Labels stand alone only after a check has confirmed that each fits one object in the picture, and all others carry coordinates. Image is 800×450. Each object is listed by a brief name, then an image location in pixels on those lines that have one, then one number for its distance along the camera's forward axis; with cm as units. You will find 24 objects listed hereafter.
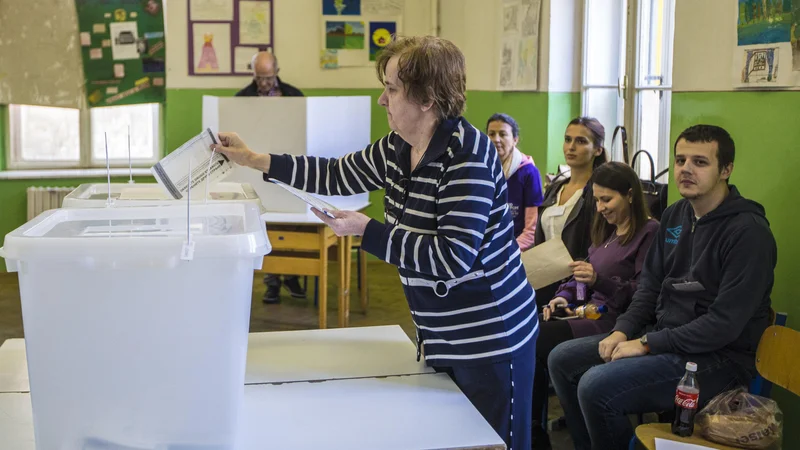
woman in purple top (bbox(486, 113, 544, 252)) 401
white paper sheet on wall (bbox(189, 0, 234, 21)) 640
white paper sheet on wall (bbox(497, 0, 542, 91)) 504
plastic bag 213
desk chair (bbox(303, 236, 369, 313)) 529
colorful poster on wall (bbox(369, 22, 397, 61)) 651
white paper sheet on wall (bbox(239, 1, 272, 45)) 642
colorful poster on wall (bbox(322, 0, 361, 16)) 645
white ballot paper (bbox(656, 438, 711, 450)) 205
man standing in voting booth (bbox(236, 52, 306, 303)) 561
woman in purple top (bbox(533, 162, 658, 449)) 299
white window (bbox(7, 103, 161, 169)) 637
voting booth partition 453
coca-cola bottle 217
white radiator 613
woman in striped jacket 158
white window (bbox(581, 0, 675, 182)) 407
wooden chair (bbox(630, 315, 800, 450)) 215
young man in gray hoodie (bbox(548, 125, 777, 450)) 230
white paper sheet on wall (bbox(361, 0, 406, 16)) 648
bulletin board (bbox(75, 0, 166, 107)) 641
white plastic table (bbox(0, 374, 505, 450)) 140
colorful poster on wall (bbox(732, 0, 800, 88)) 258
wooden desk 438
